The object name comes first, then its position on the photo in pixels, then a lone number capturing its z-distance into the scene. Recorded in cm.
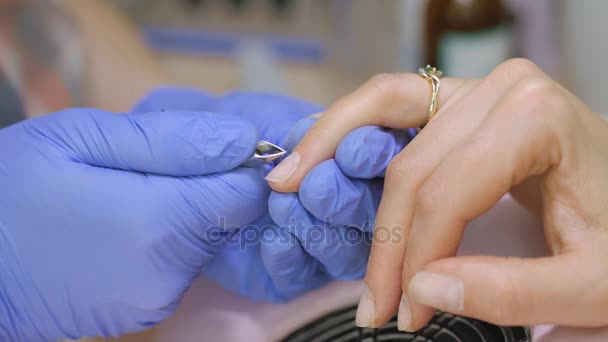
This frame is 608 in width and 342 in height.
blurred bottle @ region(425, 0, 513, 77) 59
